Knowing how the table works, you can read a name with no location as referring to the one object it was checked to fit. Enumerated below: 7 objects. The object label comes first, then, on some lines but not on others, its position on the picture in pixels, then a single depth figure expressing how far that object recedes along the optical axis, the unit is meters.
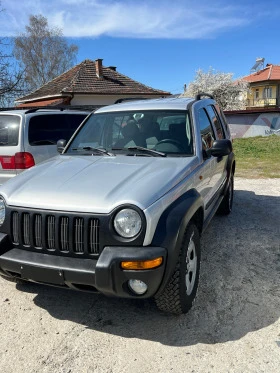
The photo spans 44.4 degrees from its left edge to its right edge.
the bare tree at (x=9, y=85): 17.64
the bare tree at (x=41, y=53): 36.69
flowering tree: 38.59
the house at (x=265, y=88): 49.06
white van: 5.24
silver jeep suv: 2.45
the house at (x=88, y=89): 22.30
